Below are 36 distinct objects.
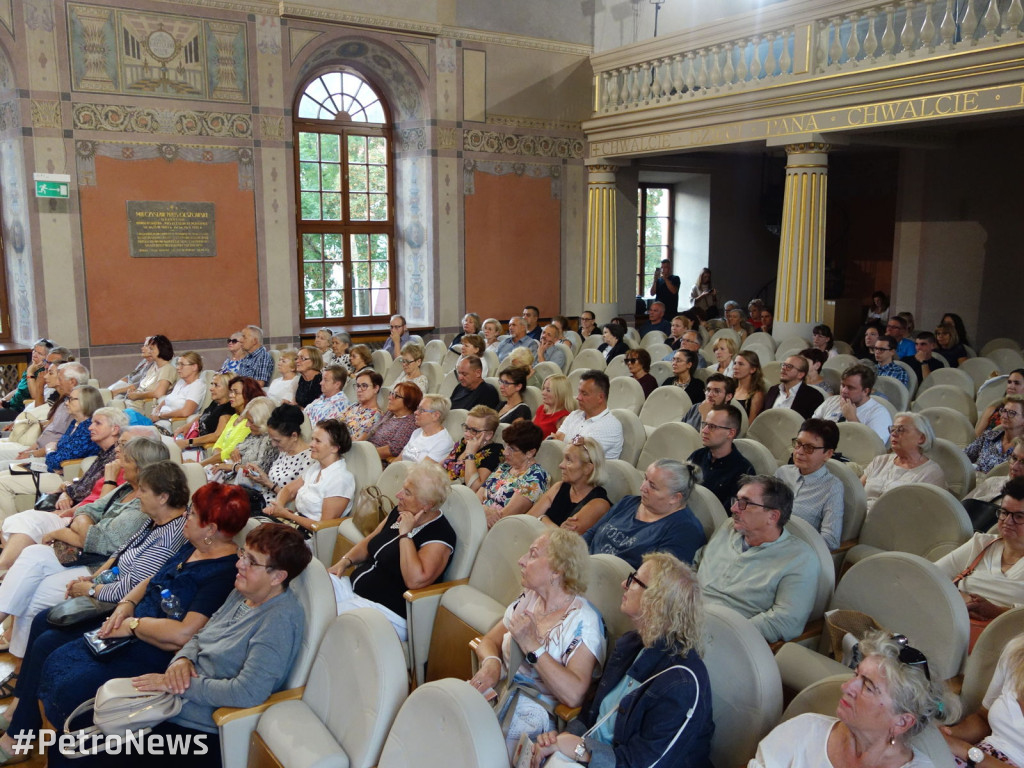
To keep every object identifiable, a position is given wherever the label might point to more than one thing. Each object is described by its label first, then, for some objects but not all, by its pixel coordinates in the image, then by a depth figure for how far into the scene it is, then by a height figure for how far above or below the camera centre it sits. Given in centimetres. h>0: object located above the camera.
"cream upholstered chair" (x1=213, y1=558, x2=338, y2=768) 249 -120
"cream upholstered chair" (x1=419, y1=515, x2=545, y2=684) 299 -121
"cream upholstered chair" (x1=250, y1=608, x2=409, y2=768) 225 -122
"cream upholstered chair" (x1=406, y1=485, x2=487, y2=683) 317 -118
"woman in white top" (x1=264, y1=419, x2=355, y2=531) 412 -109
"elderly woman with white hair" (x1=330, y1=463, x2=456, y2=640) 321 -112
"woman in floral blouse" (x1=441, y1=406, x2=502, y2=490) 445 -100
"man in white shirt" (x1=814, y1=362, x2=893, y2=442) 487 -80
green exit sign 832 +76
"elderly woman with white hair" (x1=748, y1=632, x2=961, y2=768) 182 -96
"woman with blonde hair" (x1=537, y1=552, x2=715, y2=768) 210 -108
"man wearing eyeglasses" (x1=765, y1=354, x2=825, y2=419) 529 -80
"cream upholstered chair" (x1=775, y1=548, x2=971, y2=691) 244 -103
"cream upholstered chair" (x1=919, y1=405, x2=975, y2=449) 484 -92
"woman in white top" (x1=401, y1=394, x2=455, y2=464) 490 -99
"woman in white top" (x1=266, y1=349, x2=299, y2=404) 684 -96
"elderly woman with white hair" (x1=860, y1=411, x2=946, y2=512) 389 -90
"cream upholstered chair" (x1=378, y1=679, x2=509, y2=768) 191 -108
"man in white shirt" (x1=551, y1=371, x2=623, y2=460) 470 -85
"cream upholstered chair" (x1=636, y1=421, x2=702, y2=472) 449 -97
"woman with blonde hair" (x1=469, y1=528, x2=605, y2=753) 239 -110
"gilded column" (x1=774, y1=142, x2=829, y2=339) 827 +15
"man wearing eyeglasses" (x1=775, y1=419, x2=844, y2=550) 351 -92
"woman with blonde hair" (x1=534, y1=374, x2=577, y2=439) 530 -87
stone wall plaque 902 +35
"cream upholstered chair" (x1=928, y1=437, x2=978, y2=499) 402 -96
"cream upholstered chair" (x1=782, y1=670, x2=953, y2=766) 206 -107
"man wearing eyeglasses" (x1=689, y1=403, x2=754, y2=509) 381 -87
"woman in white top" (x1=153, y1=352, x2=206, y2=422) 639 -100
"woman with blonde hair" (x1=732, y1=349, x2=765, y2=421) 550 -74
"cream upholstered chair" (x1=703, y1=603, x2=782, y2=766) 213 -107
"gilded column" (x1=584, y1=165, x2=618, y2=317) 1125 +28
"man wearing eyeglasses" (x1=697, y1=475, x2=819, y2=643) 274 -102
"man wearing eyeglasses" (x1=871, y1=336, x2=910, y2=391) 637 -73
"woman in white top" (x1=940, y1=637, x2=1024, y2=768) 207 -114
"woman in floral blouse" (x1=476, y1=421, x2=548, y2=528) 396 -102
